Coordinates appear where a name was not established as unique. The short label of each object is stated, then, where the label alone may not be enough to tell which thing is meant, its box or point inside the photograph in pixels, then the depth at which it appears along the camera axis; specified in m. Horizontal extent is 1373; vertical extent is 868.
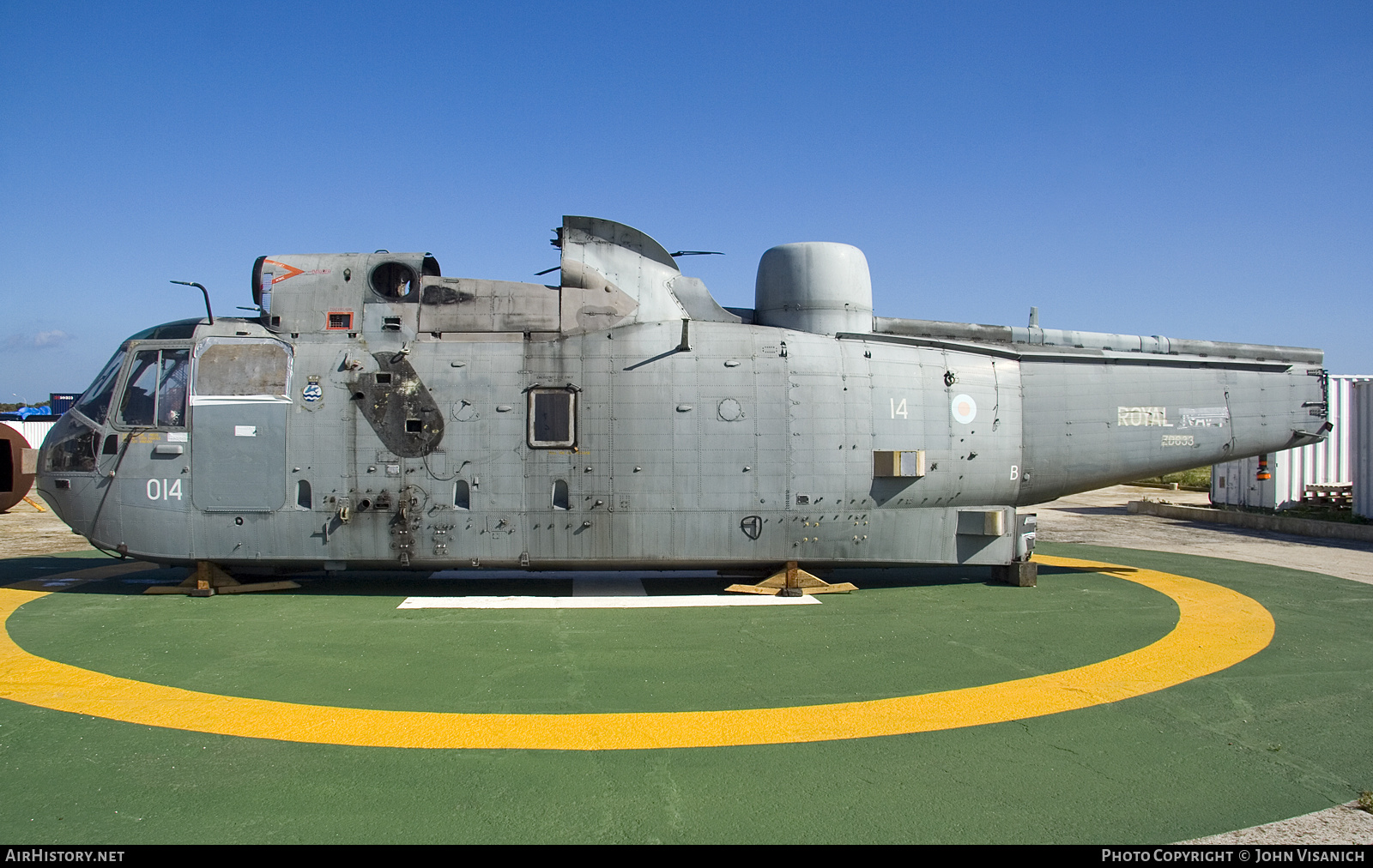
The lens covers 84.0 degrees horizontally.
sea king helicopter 9.58
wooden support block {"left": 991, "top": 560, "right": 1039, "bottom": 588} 10.55
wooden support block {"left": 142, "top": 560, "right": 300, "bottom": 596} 9.79
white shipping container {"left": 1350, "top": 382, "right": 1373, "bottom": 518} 17.58
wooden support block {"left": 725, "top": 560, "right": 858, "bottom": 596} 10.02
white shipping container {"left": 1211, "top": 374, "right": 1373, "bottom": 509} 20.67
